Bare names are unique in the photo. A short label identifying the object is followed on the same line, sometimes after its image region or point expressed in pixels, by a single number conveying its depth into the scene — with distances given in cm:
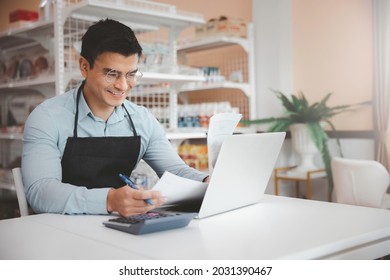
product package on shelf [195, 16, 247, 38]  446
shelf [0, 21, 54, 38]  354
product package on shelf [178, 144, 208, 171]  402
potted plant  387
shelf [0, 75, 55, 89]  344
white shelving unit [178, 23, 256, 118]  443
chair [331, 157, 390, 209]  311
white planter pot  403
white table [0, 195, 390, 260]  106
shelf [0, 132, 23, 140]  376
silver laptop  133
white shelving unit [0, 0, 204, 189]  326
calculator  119
